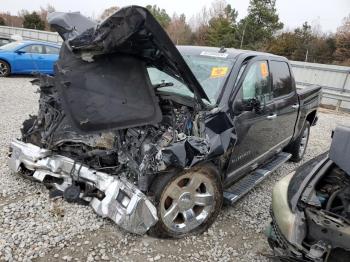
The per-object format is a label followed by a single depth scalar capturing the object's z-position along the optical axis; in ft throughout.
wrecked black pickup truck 9.41
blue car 36.96
